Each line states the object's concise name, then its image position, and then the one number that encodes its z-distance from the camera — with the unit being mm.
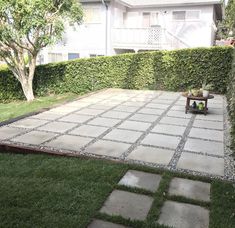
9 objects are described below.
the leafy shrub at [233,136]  5275
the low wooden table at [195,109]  8164
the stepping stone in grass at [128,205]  3268
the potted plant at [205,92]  8188
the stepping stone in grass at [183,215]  3117
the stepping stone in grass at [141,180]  3925
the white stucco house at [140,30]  16672
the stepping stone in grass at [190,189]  3679
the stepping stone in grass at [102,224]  3052
